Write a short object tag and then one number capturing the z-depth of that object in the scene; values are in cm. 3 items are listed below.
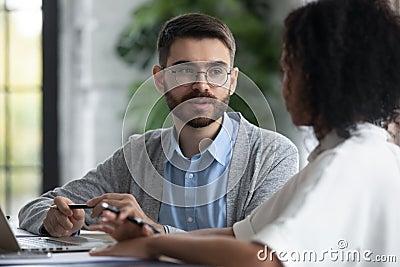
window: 427
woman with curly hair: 140
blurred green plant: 387
